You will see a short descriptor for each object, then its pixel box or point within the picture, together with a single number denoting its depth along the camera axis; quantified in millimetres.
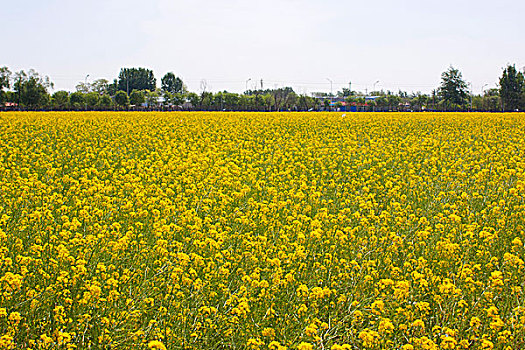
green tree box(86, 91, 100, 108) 90788
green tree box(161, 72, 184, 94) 166000
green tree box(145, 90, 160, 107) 115625
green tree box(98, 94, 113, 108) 90625
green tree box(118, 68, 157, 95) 160125
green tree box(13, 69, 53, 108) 75688
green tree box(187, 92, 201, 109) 100575
